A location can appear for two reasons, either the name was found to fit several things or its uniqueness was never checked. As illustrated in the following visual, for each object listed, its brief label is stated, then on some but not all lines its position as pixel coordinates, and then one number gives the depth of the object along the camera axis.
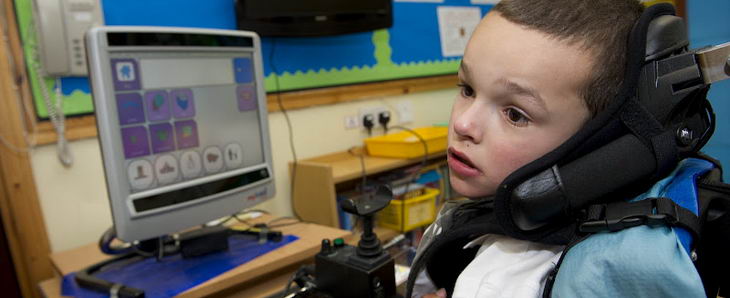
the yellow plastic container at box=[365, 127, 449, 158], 1.83
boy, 0.48
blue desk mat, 0.91
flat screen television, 1.66
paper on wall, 2.46
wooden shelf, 1.64
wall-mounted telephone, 1.25
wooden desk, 0.93
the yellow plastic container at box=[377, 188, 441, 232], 1.76
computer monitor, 0.89
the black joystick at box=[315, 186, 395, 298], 0.62
